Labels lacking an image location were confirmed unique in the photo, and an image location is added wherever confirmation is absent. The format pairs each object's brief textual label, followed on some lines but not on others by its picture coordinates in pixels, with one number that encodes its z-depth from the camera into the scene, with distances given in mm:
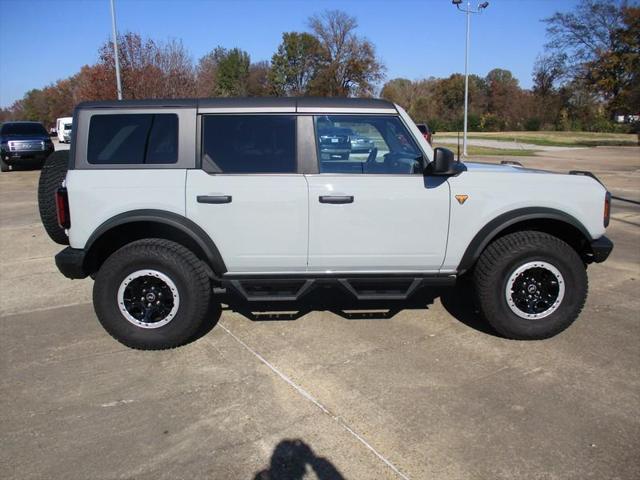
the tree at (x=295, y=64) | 61906
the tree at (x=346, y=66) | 57469
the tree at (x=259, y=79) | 62375
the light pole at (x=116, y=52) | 18908
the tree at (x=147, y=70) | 21797
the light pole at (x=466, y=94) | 23484
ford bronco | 4027
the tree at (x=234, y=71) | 57250
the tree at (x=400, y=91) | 58188
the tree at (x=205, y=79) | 25298
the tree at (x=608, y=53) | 39219
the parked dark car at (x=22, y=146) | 19047
